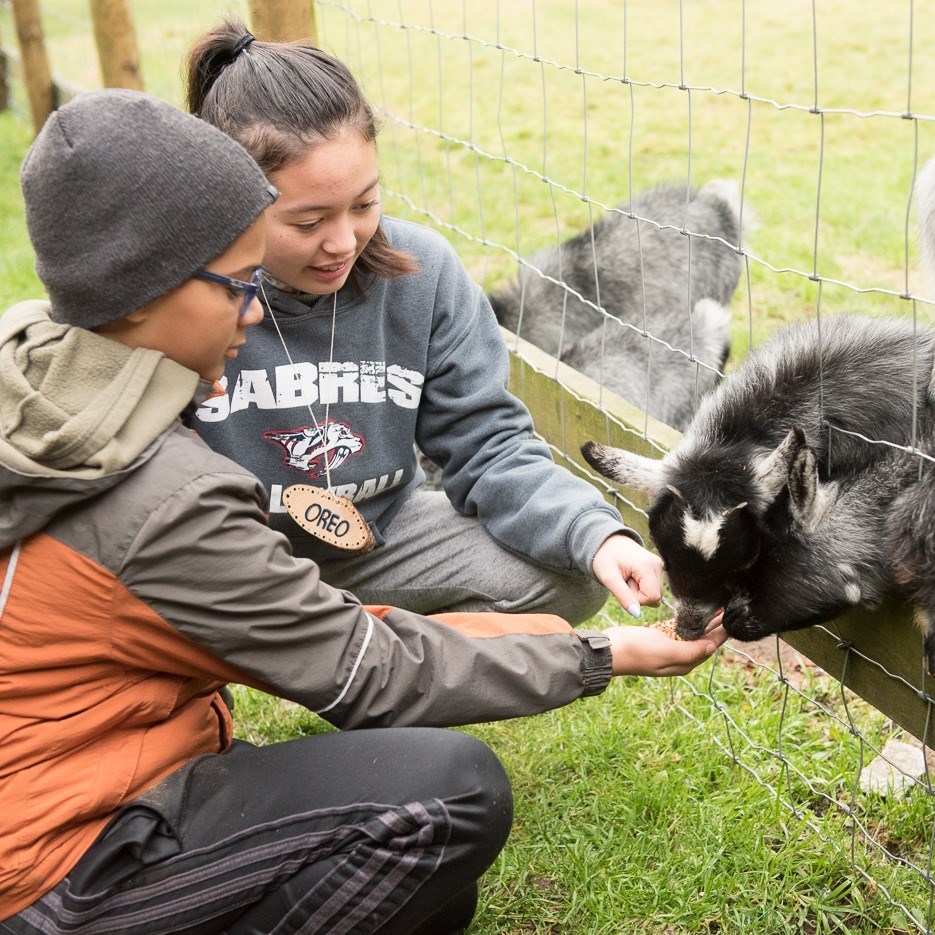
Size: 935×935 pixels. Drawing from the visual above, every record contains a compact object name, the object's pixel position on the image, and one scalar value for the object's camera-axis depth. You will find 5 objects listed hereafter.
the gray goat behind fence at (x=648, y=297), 4.59
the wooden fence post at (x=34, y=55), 8.95
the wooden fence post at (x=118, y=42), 7.05
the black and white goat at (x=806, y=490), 2.27
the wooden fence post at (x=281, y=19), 3.76
